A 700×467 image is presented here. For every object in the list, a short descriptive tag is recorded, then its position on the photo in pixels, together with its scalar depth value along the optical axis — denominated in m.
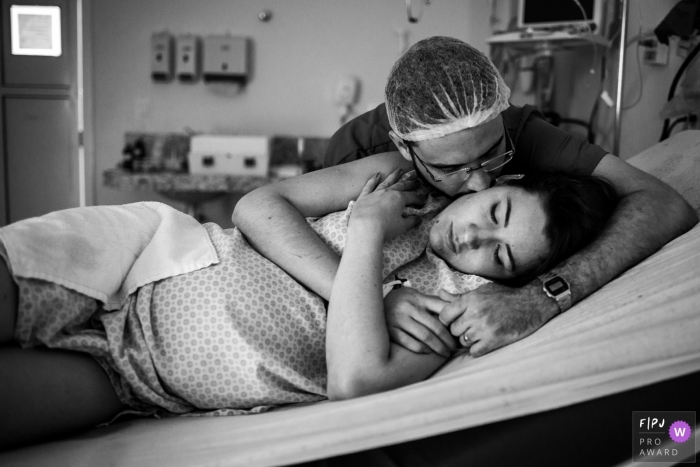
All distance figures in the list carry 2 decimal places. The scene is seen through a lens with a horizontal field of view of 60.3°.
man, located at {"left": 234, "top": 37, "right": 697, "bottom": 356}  1.10
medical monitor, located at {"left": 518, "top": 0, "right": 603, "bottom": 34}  3.06
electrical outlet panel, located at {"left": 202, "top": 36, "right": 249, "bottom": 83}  3.95
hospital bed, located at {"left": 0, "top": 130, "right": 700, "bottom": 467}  0.83
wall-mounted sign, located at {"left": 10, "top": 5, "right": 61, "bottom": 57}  4.04
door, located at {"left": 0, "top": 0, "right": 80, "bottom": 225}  4.06
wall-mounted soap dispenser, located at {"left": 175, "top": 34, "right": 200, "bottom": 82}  3.95
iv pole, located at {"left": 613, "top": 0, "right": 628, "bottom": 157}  2.75
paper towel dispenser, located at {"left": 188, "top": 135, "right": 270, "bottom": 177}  3.63
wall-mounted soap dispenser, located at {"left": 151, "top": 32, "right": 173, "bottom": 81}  3.95
